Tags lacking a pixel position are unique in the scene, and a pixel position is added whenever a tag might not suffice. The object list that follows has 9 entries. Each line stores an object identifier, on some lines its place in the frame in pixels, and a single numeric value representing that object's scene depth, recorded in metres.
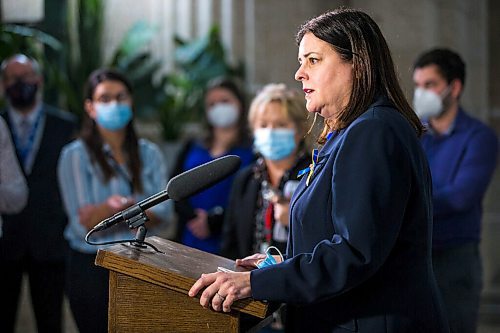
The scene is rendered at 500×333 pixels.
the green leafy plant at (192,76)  12.70
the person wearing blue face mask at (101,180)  7.84
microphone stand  4.55
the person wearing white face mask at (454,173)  7.24
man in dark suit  9.11
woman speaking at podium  4.05
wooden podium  4.21
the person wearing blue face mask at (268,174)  7.49
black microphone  4.47
